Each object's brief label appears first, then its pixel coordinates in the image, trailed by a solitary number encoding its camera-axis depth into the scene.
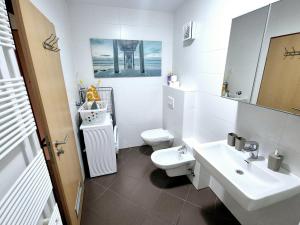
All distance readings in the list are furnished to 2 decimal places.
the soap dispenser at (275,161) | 1.02
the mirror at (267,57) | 0.92
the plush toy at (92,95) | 2.18
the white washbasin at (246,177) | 0.87
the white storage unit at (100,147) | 1.94
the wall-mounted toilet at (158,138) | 2.38
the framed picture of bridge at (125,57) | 2.29
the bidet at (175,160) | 1.80
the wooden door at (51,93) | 0.86
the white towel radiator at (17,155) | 0.60
